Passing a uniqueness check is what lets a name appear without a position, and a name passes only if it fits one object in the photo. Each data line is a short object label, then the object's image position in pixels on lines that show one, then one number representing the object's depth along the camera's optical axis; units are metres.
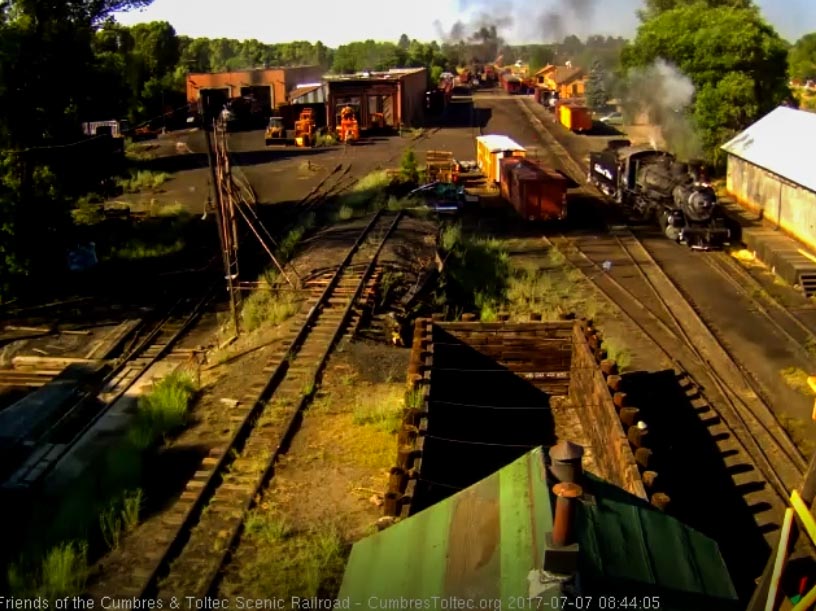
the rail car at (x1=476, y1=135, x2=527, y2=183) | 33.53
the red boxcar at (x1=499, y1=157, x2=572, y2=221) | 27.25
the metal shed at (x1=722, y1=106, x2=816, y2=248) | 23.89
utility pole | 16.58
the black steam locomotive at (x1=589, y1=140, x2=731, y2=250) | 23.97
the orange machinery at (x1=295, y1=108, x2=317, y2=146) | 48.25
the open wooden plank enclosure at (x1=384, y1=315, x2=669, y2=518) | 10.71
